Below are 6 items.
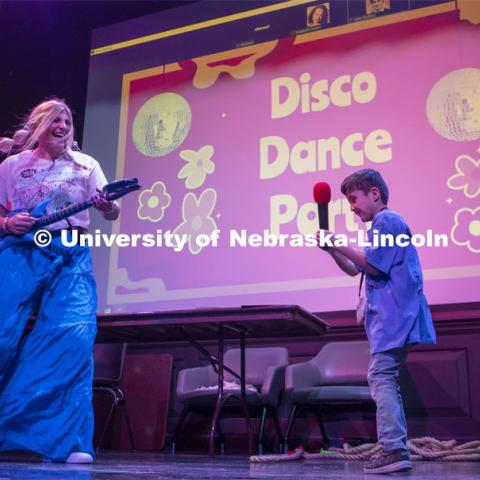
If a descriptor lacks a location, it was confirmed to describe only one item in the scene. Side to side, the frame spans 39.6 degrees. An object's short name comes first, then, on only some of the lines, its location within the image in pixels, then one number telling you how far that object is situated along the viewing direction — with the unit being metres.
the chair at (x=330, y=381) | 3.88
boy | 2.15
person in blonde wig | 2.39
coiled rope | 3.28
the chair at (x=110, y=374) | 4.32
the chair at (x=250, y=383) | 3.98
